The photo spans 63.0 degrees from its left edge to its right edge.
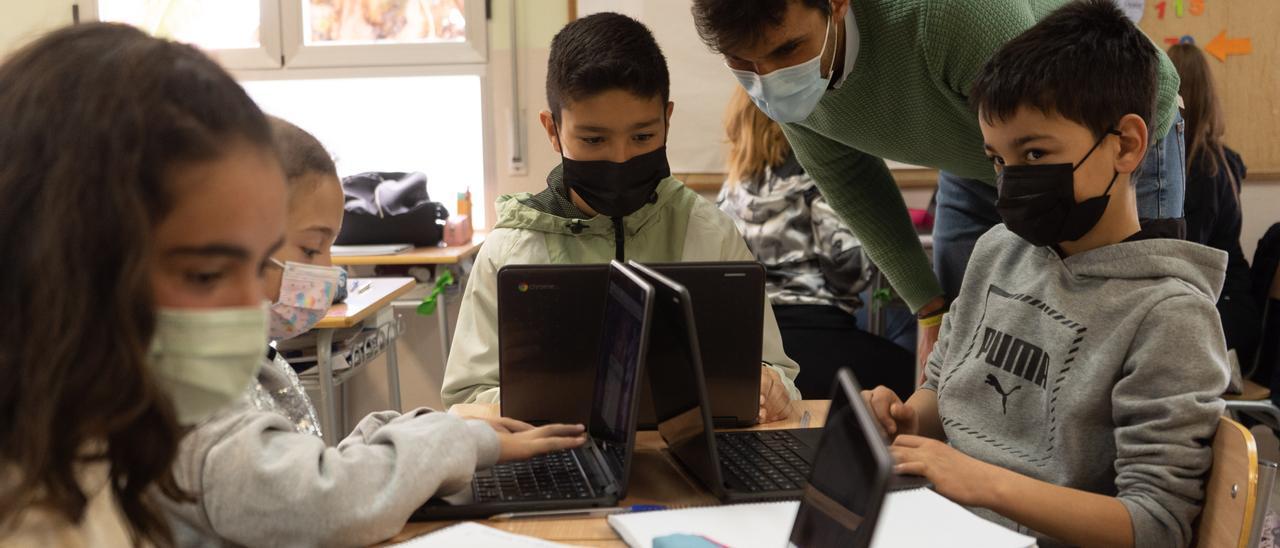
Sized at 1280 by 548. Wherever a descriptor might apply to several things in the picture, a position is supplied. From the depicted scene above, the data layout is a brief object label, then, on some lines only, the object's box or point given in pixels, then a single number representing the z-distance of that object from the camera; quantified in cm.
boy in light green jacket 175
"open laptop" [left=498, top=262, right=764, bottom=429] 138
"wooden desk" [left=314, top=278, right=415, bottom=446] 278
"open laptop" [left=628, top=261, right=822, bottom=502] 114
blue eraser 98
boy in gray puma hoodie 116
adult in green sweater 157
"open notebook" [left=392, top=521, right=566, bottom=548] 104
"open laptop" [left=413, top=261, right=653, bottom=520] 115
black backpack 382
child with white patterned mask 96
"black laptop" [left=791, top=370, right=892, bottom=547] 76
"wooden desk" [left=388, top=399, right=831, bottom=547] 109
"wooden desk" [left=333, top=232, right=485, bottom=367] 361
